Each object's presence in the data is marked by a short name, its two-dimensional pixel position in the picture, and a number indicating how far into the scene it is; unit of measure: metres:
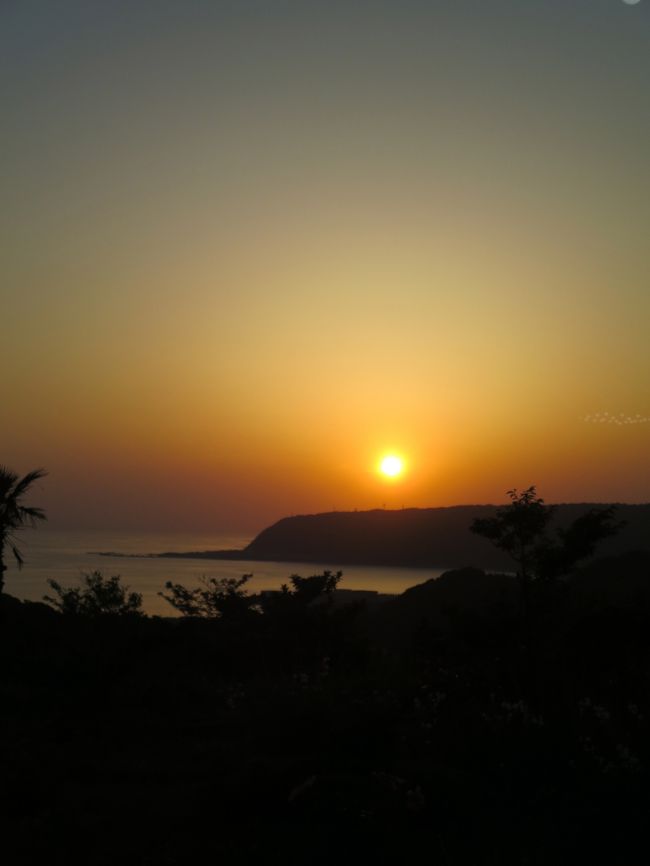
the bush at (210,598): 29.96
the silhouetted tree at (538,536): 14.23
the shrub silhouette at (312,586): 27.21
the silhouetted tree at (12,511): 21.38
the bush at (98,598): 32.88
